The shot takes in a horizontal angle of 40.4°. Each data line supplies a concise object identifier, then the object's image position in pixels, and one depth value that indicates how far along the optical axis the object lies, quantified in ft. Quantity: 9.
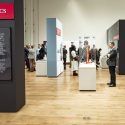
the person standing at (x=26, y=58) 31.46
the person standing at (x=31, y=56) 29.68
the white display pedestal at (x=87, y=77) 17.11
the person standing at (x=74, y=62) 25.61
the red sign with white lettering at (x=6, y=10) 11.41
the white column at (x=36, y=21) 42.46
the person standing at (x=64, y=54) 32.73
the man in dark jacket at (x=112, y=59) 18.27
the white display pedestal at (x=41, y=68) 25.84
